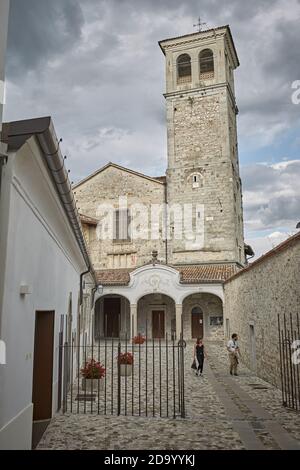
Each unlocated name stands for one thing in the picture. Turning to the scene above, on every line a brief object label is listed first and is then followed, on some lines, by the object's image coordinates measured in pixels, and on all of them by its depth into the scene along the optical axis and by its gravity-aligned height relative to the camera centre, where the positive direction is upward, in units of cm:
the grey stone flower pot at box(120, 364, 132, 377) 1254 -187
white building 400 +56
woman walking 1281 -137
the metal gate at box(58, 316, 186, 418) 810 -208
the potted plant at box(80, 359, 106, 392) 1012 -166
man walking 1299 -139
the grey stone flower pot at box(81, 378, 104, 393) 1014 -189
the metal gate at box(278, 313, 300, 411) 858 -114
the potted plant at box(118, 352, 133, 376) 1232 -162
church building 2533 +700
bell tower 2691 +1204
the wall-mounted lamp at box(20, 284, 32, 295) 464 +27
